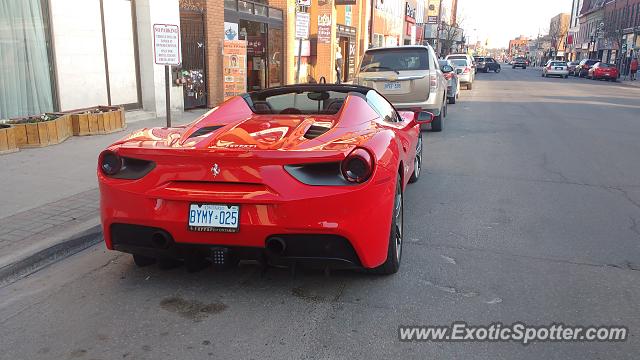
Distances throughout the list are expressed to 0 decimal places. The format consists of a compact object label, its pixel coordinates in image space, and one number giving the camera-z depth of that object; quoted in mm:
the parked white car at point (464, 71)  25141
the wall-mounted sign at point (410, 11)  48809
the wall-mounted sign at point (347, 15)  27808
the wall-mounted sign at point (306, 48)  22219
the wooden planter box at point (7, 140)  7766
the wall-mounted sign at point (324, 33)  14086
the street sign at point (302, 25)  11312
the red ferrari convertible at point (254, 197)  3197
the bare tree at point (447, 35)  65375
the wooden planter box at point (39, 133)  8125
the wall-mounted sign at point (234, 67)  14320
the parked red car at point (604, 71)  41750
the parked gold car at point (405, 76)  10984
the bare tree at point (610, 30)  55709
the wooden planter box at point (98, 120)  9336
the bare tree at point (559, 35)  113250
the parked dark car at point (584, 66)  47003
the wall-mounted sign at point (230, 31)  14977
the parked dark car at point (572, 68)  52525
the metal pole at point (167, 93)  6854
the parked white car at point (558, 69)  46500
